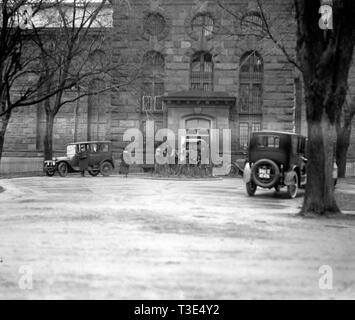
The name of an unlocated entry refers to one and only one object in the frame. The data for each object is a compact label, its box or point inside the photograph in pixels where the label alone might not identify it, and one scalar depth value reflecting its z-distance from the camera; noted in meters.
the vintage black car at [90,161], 31.16
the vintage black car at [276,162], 19.08
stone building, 36.75
